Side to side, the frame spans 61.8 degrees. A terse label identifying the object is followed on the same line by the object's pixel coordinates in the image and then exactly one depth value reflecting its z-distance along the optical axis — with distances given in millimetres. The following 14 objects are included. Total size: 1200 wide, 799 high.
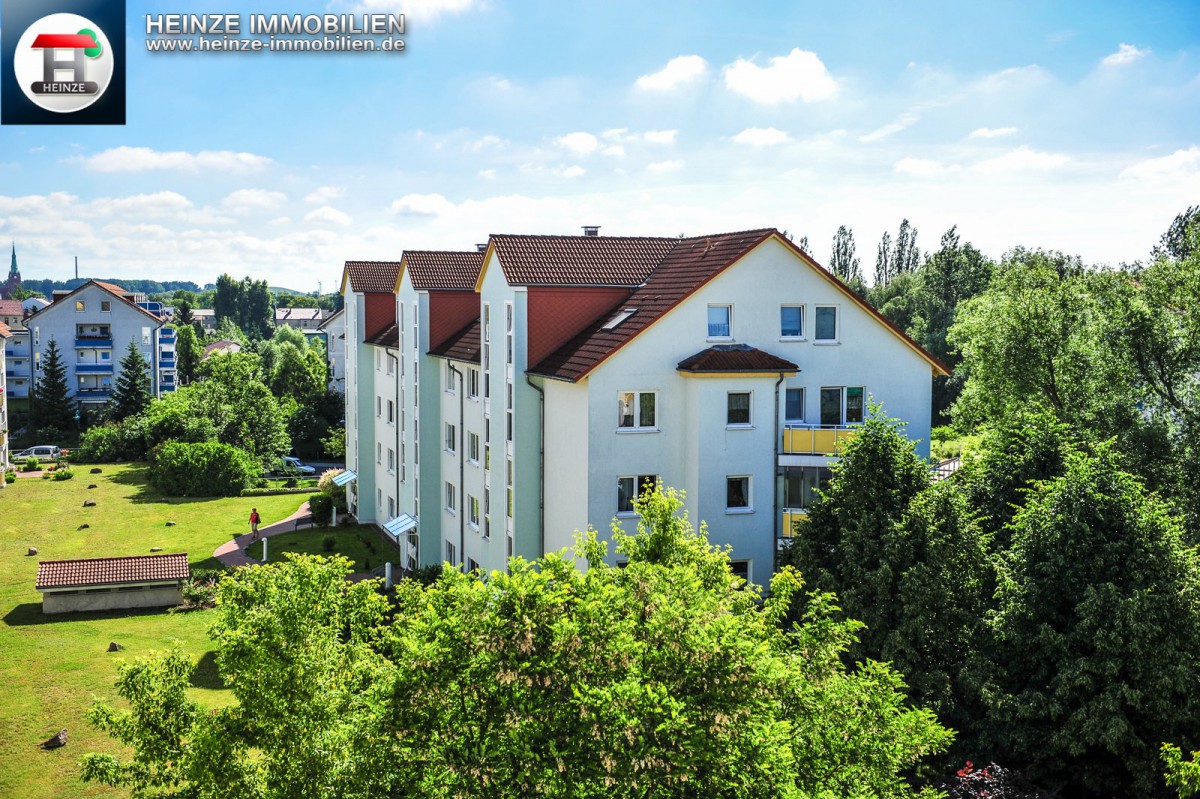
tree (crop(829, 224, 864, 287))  125562
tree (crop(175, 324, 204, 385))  126438
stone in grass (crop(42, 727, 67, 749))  26422
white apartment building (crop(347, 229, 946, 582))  28891
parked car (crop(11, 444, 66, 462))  81000
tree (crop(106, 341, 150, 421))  88750
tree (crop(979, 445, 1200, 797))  19234
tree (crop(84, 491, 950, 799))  12453
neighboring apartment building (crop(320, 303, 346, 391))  116200
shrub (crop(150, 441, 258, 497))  65562
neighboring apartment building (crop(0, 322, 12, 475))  71375
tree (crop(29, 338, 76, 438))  91562
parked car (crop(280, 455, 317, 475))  78062
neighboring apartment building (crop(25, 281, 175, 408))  97062
